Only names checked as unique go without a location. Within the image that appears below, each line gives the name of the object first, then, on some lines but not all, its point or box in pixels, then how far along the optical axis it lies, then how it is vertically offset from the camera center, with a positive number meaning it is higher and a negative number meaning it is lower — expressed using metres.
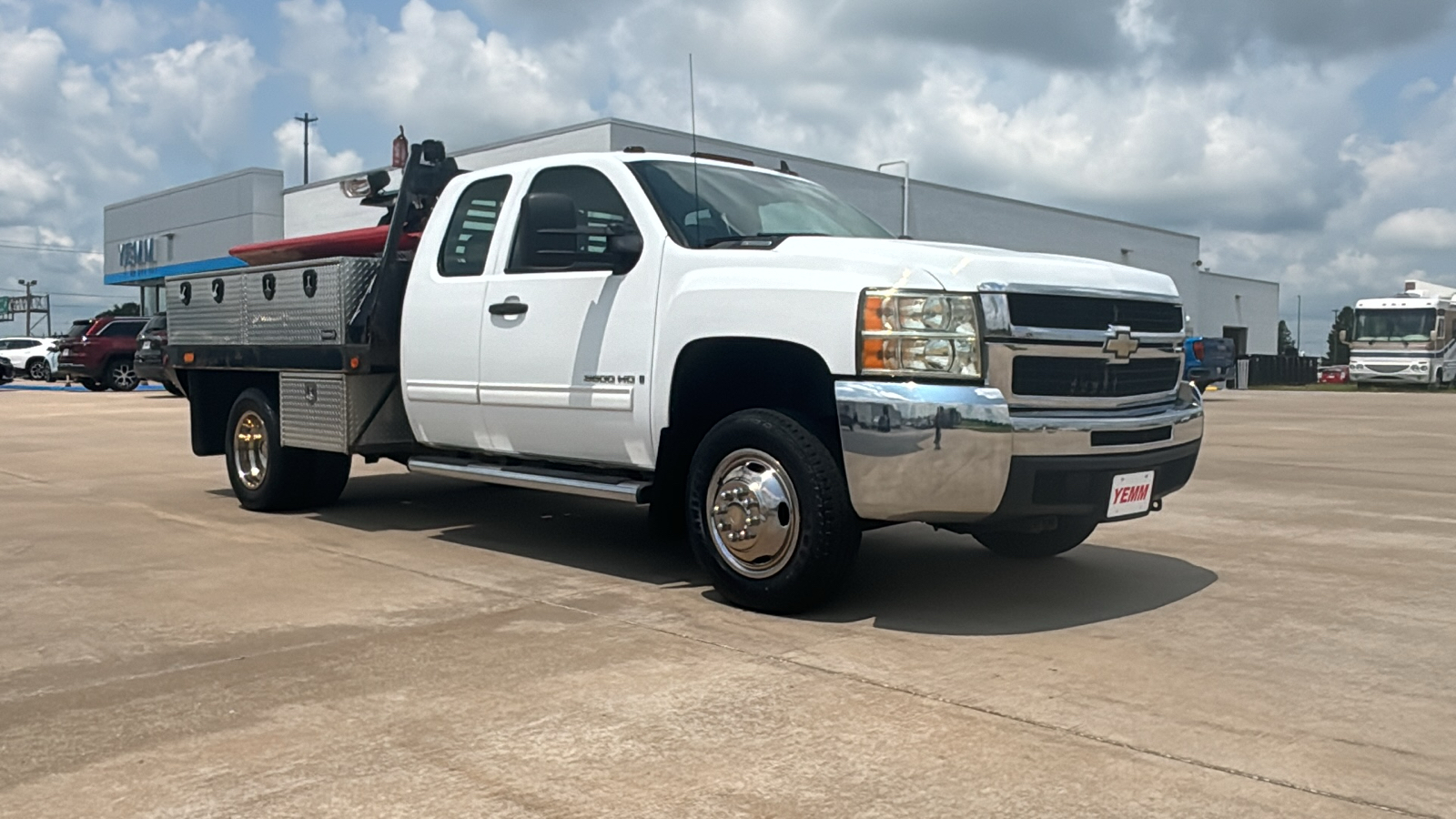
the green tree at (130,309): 52.69 +1.76
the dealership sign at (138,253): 46.69 +3.63
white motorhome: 37.28 +0.52
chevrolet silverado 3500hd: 4.73 -0.05
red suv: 28.55 -0.08
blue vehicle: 22.47 -0.03
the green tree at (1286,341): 136.75 +1.84
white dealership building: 32.72 +4.38
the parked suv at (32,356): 40.91 -0.19
